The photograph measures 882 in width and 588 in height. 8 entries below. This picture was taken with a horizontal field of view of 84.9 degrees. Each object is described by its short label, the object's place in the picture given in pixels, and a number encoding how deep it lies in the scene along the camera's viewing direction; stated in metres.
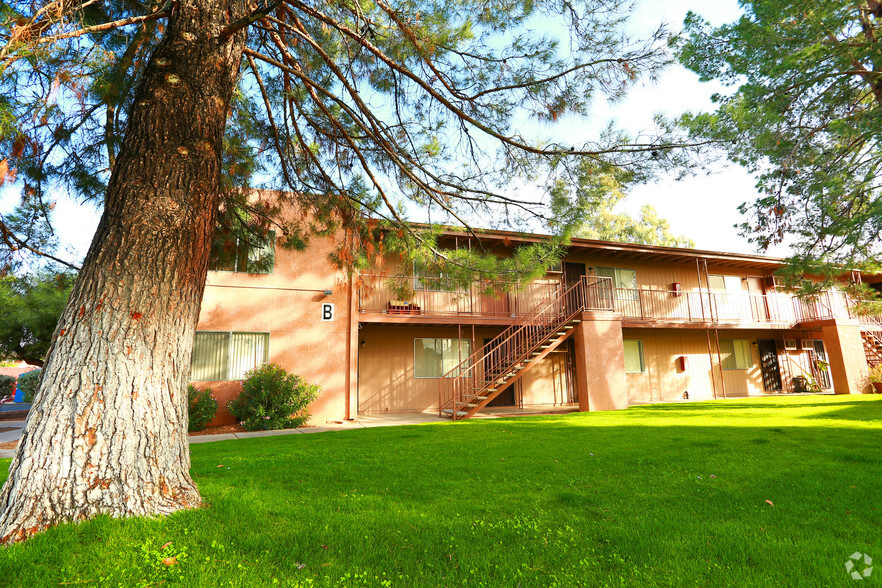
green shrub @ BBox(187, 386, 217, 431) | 10.16
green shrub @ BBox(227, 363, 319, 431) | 10.37
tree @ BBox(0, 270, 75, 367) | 14.96
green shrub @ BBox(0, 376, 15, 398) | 18.36
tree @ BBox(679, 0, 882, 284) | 7.71
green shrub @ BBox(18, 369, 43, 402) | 15.38
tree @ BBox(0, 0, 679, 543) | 2.98
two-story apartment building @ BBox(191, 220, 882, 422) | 11.70
